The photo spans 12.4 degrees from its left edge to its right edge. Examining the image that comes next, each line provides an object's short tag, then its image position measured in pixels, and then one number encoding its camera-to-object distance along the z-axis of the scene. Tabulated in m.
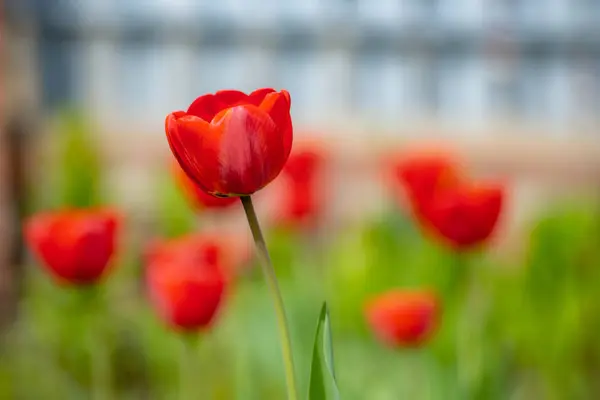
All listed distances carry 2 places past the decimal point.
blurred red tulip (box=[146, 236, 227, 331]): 1.87
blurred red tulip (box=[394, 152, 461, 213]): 2.05
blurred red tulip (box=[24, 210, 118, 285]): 1.90
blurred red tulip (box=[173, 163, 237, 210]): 2.05
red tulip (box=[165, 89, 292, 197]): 1.62
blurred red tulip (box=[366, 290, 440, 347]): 1.93
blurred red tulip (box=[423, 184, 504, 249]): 1.94
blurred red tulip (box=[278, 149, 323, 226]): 2.23
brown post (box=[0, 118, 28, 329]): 3.03
